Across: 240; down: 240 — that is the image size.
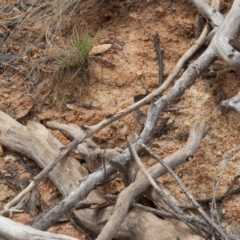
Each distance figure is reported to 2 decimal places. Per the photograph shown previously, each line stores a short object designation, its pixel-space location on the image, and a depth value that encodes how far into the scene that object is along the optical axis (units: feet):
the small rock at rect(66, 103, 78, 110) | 10.29
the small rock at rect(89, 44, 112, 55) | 10.86
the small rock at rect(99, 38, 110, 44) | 11.12
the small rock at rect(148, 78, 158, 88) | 10.32
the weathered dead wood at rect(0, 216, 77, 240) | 6.70
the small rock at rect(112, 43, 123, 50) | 11.00
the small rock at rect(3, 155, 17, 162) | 9.73
